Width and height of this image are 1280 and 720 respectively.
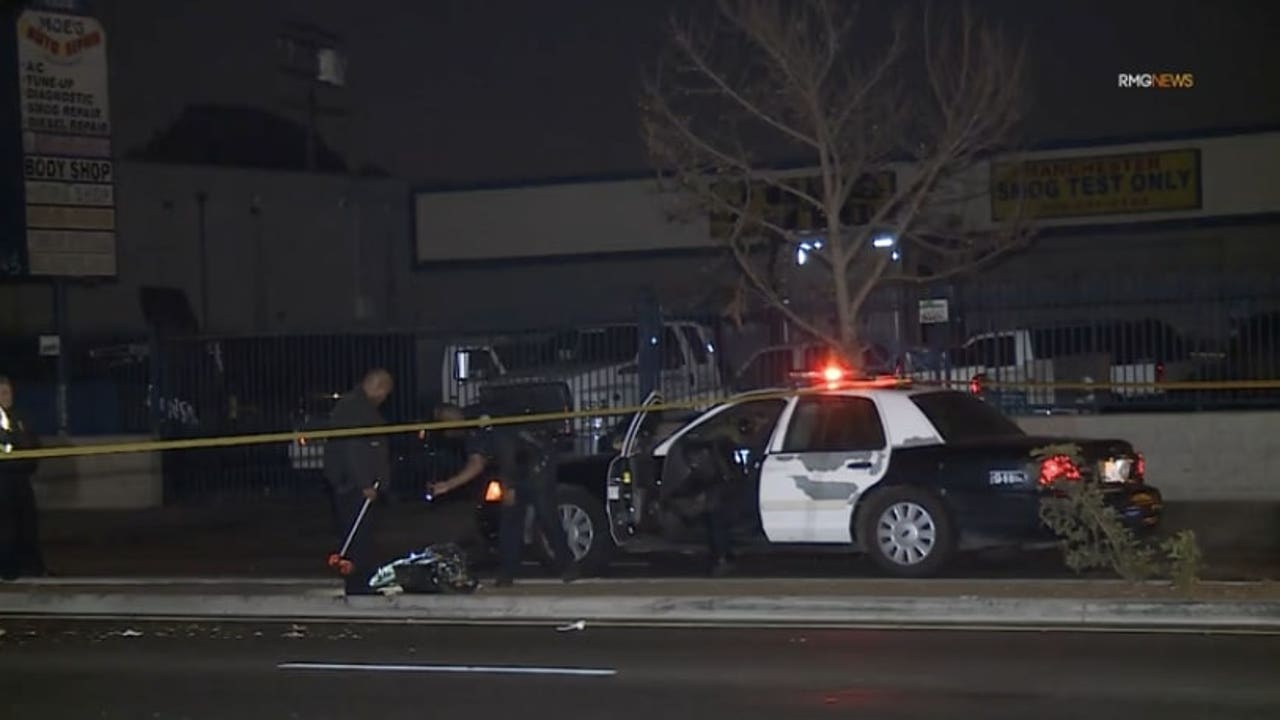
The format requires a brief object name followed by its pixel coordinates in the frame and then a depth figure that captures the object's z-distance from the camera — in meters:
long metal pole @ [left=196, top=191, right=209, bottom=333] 38.09
